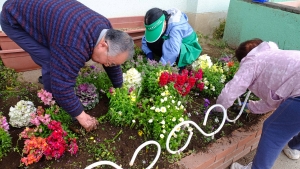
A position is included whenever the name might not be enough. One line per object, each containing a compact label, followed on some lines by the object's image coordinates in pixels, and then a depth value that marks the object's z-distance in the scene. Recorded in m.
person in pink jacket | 1.71
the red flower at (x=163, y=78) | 2.24
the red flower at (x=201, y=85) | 2.65
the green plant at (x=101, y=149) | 1.90
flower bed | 1.87
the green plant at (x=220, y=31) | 5.21
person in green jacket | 2.98
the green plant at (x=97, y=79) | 2.49
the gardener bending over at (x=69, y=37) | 1.55
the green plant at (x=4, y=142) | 1.79
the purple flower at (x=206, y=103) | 2.59
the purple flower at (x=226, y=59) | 3.38
